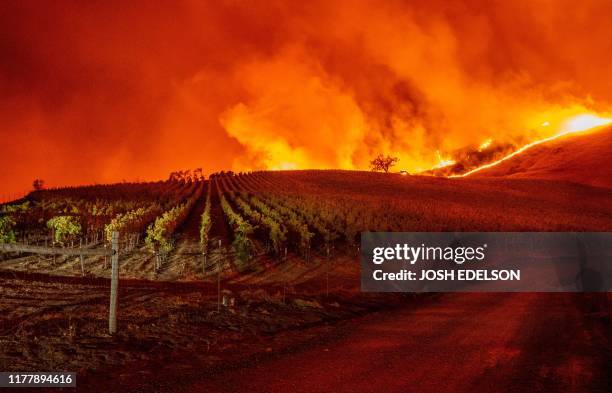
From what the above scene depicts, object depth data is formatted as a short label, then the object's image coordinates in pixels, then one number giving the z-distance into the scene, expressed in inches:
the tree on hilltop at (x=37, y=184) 3706.7
